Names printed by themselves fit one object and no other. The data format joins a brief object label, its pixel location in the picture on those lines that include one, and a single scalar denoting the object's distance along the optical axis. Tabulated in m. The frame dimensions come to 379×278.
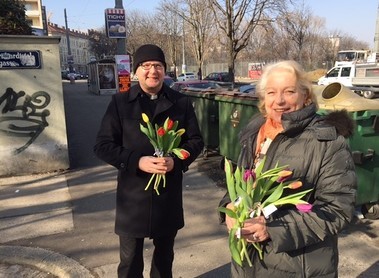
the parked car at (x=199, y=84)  16.19
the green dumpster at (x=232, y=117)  5.57
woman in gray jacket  1.57
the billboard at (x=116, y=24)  11.63
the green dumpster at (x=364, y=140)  4.04
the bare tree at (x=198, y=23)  28.11
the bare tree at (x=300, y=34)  38.03
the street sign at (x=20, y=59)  5.84
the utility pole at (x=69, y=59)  53.04
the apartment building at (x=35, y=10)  68.69
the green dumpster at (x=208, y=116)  7.04
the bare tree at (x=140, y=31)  49.12
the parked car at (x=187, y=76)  37.00
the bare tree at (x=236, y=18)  20.08
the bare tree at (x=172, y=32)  42.69
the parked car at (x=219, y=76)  34.52
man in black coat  2.38
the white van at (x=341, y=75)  20.75
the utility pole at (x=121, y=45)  11.77
